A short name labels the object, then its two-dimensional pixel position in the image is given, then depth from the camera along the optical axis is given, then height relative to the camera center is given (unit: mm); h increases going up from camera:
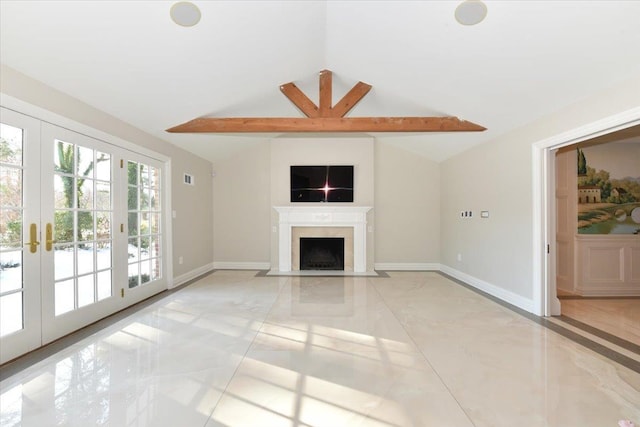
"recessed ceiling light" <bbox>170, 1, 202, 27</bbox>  2590 +1727
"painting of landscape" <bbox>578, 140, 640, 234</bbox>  4711 +320
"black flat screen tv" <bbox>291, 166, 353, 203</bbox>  6570 +625
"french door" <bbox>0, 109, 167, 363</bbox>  2547 -156
